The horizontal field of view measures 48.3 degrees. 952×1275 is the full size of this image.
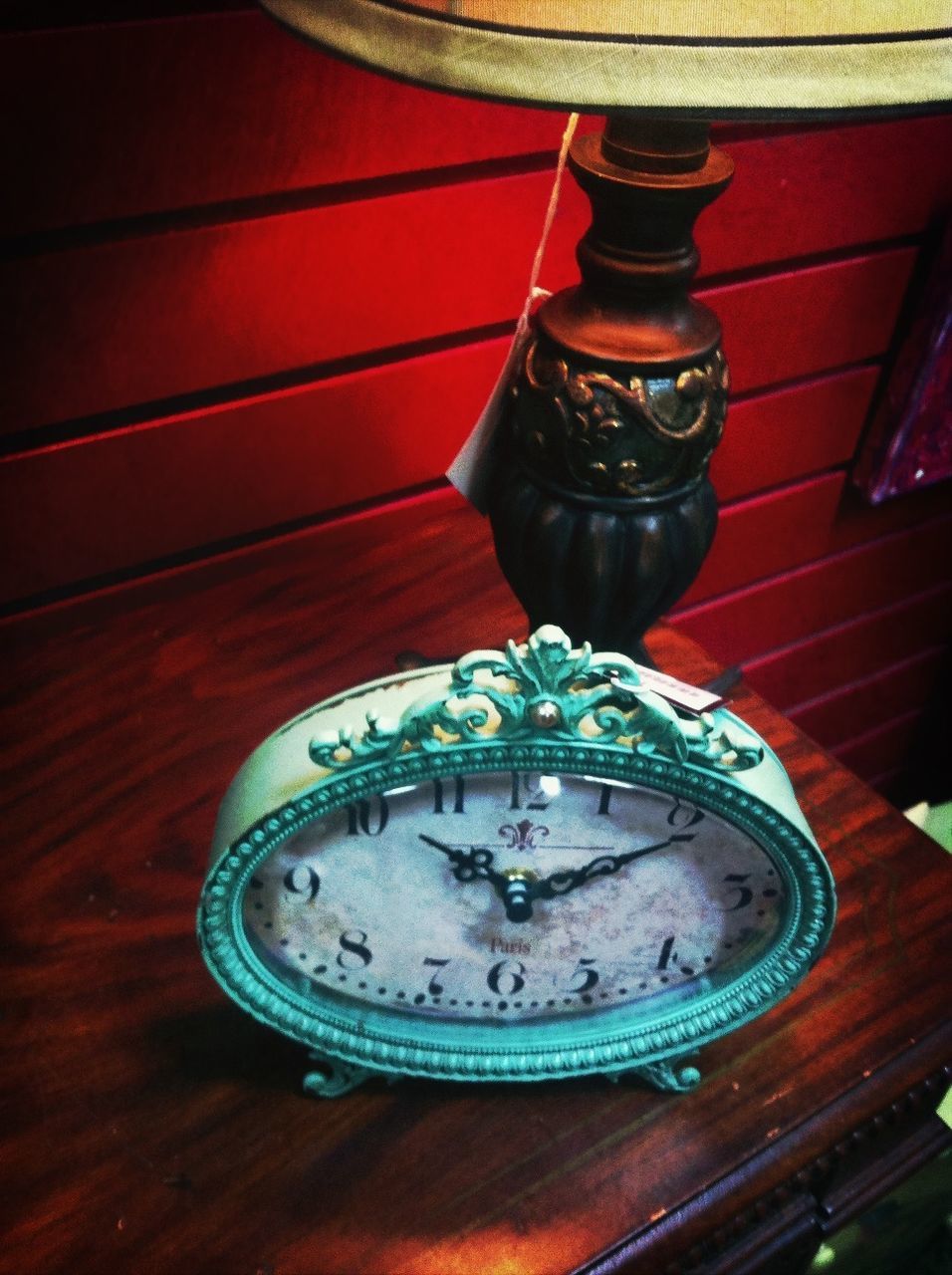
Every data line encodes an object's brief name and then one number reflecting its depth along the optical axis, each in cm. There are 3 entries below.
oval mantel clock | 55
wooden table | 64
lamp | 42
